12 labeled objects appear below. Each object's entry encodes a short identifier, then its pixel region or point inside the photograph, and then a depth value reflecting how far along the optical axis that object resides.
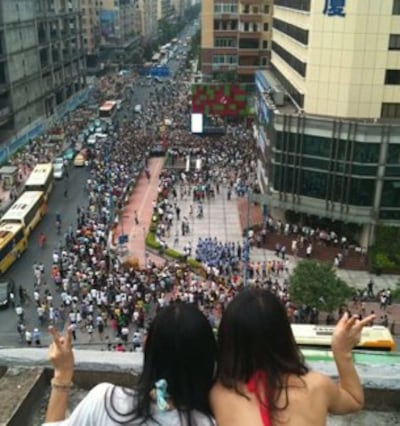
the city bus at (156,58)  111.50
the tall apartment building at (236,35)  57.78
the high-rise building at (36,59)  48.44
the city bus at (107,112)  58.31
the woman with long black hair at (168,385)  2.89
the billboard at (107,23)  95.69
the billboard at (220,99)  52.69
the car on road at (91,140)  48.69
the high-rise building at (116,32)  96.62
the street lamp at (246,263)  24.39
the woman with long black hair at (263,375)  3.03
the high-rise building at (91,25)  91.75
